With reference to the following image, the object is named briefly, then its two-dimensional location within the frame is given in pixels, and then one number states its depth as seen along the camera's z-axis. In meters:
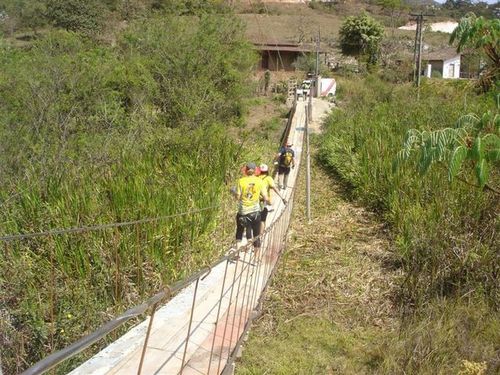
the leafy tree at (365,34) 32.78
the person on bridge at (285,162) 9.76
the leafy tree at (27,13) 37.56
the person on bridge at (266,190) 6.11
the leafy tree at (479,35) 3.42
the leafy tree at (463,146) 2.94
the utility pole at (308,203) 8.10
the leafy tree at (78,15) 34.62
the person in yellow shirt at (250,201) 5.82
